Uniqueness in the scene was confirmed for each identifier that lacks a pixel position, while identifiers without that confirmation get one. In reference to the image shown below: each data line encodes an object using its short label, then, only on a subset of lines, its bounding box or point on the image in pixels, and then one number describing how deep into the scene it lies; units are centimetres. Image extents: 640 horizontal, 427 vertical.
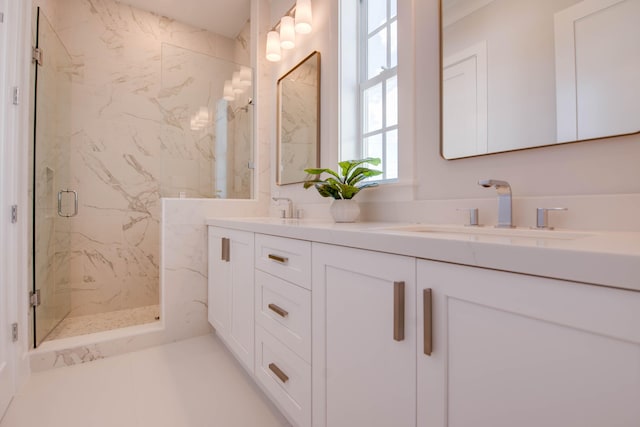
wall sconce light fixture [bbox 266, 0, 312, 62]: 198
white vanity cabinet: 45
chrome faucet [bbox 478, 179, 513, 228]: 98
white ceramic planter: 146
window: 159
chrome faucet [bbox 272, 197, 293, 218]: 214
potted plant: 146
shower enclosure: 219
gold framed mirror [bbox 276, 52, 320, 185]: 199
